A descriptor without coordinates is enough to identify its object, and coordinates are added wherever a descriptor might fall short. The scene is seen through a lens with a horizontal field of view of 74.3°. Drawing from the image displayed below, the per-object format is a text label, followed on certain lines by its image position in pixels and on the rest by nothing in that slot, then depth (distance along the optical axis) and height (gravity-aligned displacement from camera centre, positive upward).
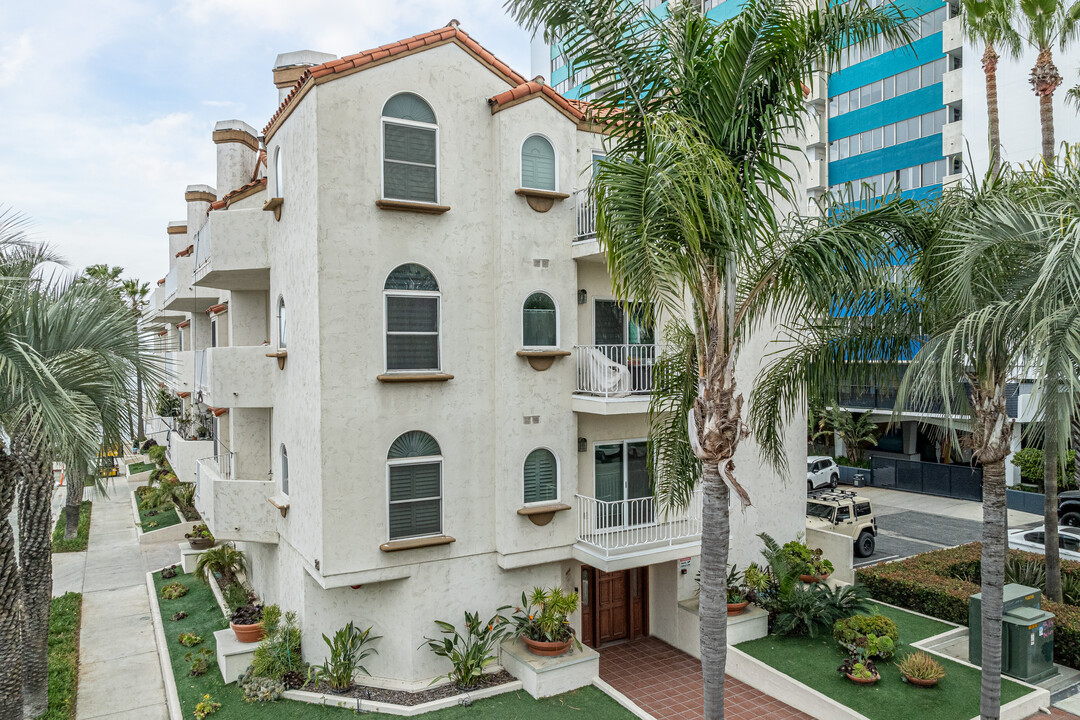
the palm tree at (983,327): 8.13 +0.42
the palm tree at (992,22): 19.00 +9.18
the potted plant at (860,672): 12.23 -5.41
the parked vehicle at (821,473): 32.03 -5.11
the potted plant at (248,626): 13.80 -4.93
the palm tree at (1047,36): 17.94 +8.33
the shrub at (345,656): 12.27 -5.04
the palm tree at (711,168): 8.12 +2.26
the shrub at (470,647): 12.60 -5.07
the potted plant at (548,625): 12.98 -4.80
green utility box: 12.56 -5.07
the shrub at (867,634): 13.05 -5.14
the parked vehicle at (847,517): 21.19 -4.69
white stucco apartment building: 12.10 +0.06
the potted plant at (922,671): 12.09 -5.33
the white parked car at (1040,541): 18.56 -4.93
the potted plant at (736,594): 14.41 -4.78
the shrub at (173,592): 18.17 -5.61
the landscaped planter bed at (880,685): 11.47 -5.59
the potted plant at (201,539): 21.02 -4.91
